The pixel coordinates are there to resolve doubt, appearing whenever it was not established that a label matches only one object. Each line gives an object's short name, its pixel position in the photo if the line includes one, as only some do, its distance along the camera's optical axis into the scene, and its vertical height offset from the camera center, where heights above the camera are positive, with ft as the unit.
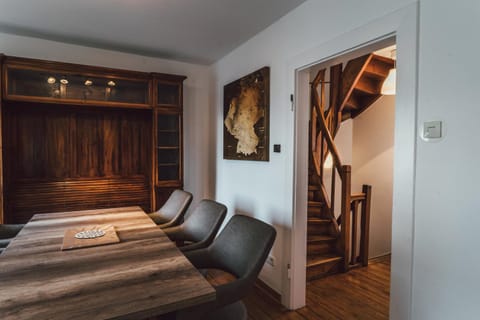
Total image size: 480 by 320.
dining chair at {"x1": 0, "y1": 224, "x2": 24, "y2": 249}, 7.59 -2.27
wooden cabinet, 9.57 +0.60
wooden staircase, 10.07 -1.21
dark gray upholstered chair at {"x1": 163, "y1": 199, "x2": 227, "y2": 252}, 7.21 -2.07
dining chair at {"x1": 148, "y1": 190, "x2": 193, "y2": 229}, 8.75 -1.98
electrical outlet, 8.50 -3.42
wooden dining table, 3.28 -1.87
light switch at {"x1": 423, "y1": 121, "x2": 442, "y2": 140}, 4.31 +0.41
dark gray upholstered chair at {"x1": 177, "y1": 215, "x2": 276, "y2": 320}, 4.40 -2.21
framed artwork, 8.69 +1.31
